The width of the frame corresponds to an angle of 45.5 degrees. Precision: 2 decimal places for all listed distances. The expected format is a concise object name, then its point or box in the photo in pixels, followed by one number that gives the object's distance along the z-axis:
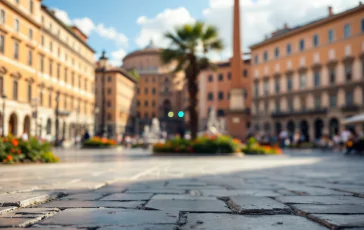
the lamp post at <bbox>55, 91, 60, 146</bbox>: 49.20
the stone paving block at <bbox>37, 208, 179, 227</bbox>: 3.28
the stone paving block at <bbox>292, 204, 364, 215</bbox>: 3.77
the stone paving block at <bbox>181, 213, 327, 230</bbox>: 3.18
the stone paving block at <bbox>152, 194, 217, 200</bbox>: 5.10
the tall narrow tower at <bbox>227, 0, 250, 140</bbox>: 31.95
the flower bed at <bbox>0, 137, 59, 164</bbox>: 13.11
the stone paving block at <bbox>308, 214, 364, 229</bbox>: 3.08
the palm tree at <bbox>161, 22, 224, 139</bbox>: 26.84
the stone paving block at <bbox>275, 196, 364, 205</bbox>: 4.53
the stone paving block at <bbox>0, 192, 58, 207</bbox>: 4.23
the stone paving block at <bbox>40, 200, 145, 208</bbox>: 4.28
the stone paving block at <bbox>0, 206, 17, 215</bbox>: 3.79
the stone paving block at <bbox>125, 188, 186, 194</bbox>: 5.87
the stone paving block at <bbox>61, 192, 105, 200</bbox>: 5.03
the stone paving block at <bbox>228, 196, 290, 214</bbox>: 3.89
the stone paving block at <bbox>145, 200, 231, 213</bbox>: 4.14
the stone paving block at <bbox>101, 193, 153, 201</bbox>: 4.94
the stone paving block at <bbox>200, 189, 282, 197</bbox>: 5.48
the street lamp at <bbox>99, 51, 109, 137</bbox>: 38.16
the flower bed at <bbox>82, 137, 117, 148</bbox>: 37.94
